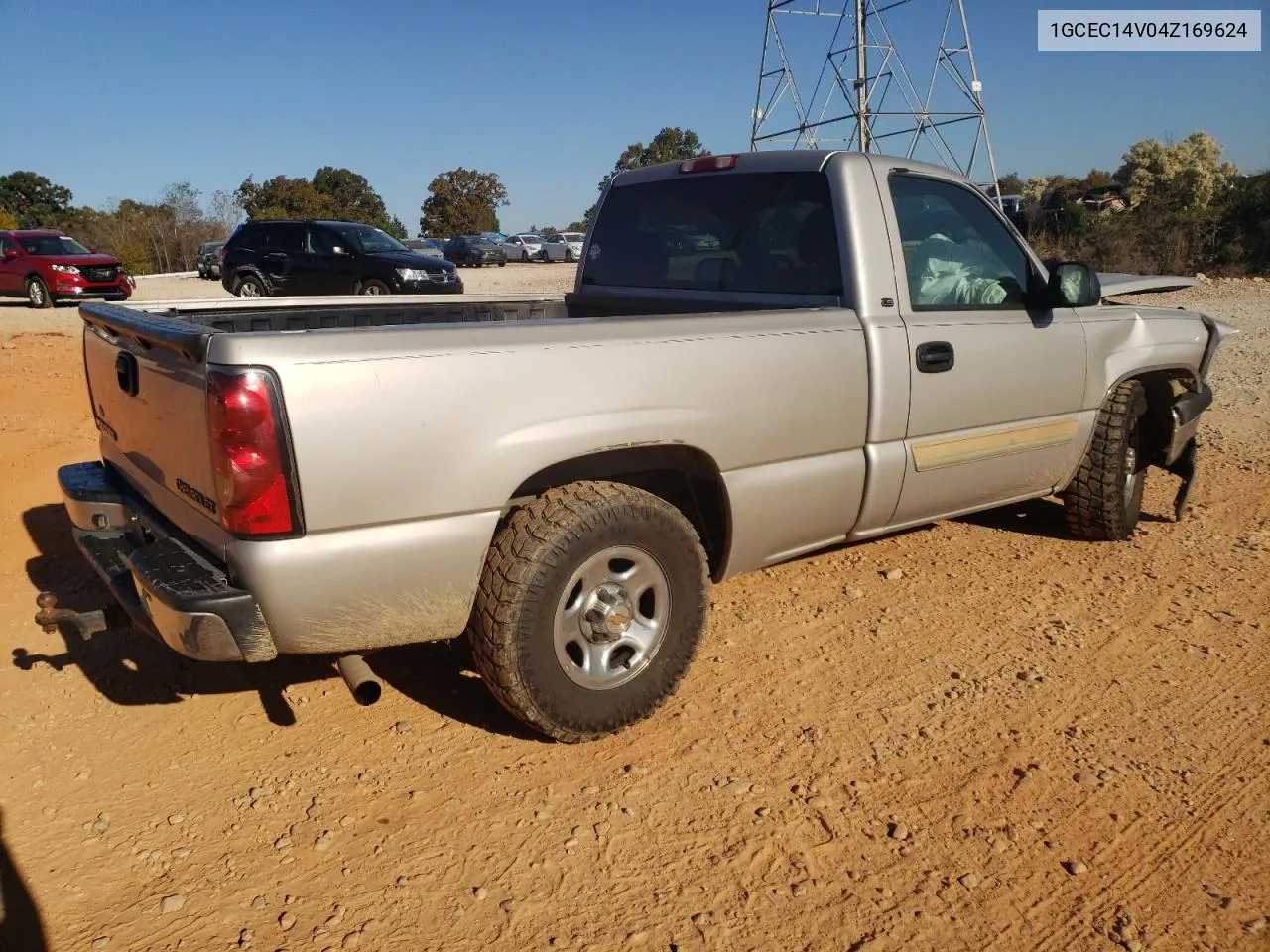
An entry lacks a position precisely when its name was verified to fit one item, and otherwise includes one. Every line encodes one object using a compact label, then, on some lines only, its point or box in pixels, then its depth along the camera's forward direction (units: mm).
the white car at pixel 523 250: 45719
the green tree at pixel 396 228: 60206
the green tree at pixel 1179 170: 35750
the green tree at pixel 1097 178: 56125
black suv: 17969
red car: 19859
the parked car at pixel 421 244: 40709
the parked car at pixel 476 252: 42156
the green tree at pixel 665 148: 62844
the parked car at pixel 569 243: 45219
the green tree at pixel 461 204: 62625
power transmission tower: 24375
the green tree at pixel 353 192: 61094
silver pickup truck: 2631
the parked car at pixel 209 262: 28914
